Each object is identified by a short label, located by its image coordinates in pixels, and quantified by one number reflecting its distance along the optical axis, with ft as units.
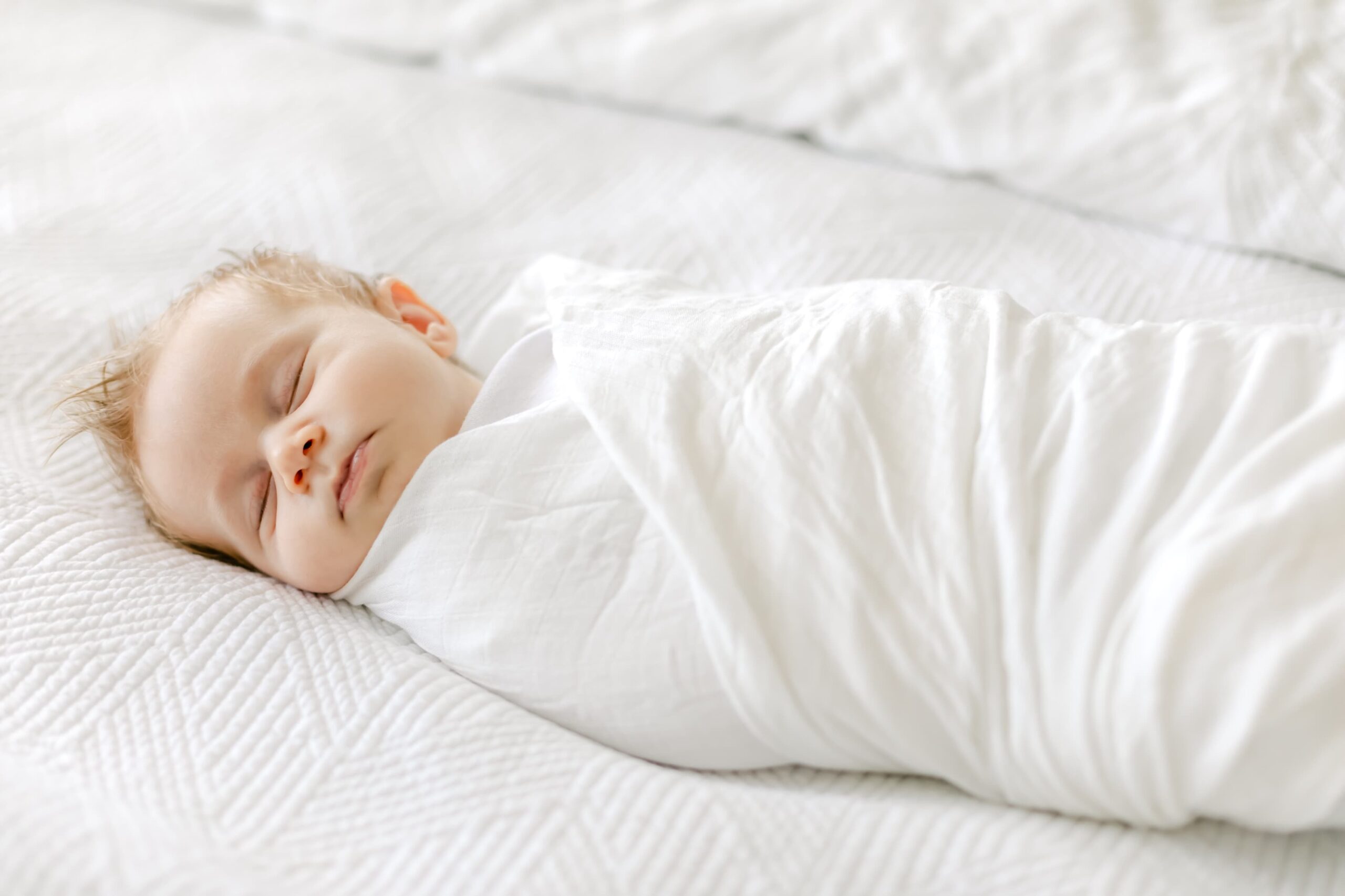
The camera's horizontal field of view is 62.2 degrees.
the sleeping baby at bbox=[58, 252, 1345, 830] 2.01
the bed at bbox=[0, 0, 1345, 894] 2.13
